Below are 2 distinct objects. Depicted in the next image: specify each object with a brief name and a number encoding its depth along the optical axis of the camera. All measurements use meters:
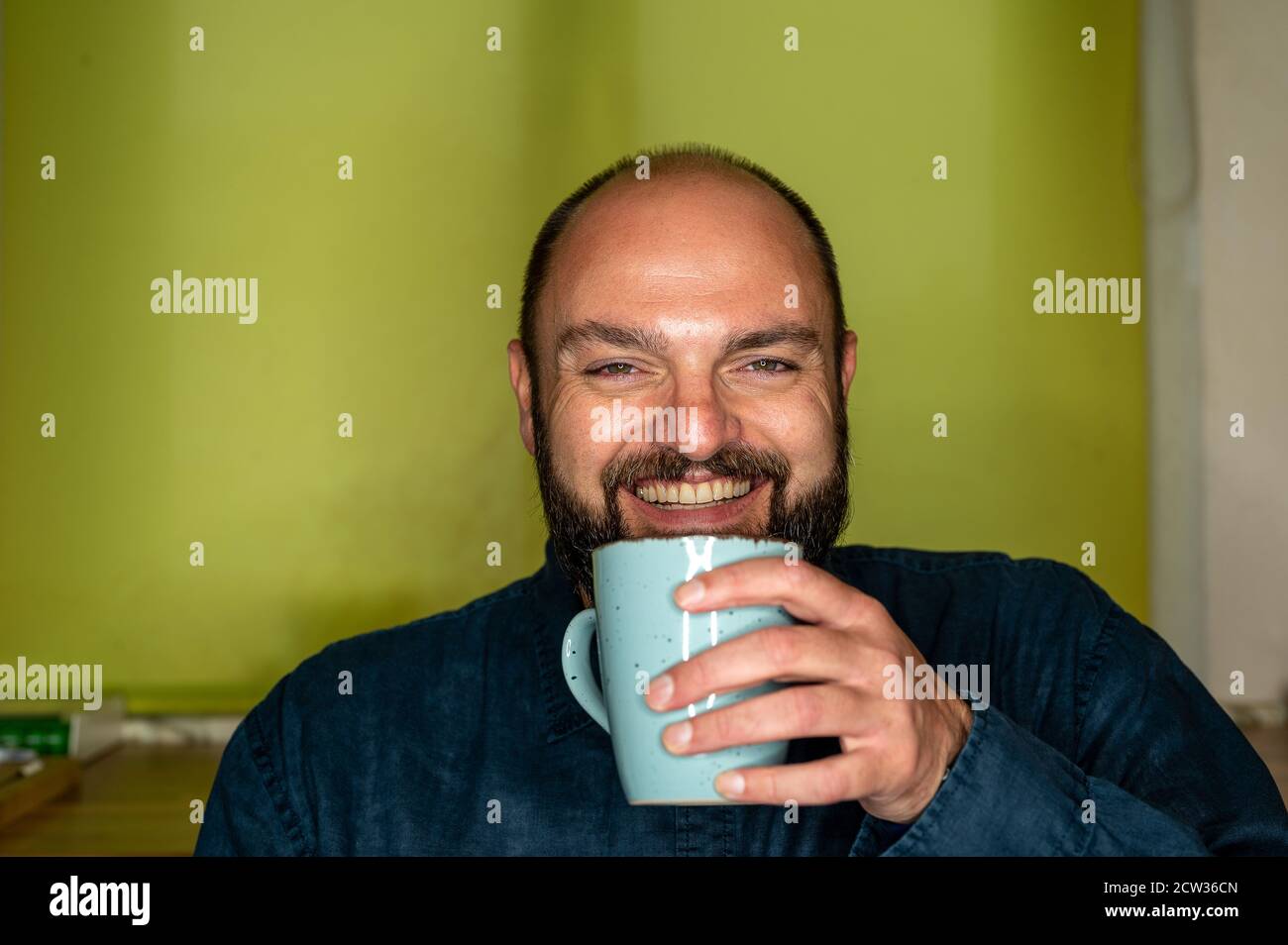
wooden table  1.05
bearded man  0.72
